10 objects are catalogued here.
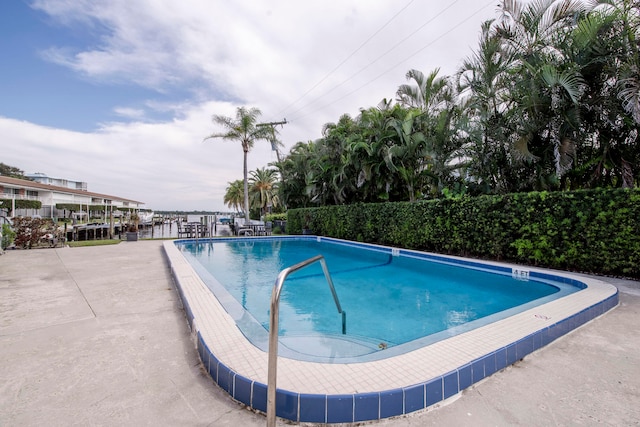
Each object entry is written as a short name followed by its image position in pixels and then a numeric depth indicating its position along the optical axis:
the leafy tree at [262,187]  36.19
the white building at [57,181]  59.53
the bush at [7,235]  10.42
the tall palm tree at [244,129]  21.06
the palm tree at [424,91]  11.82
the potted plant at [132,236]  14.60
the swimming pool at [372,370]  2.03
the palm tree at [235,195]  47.77
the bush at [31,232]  11.45
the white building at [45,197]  28.27
